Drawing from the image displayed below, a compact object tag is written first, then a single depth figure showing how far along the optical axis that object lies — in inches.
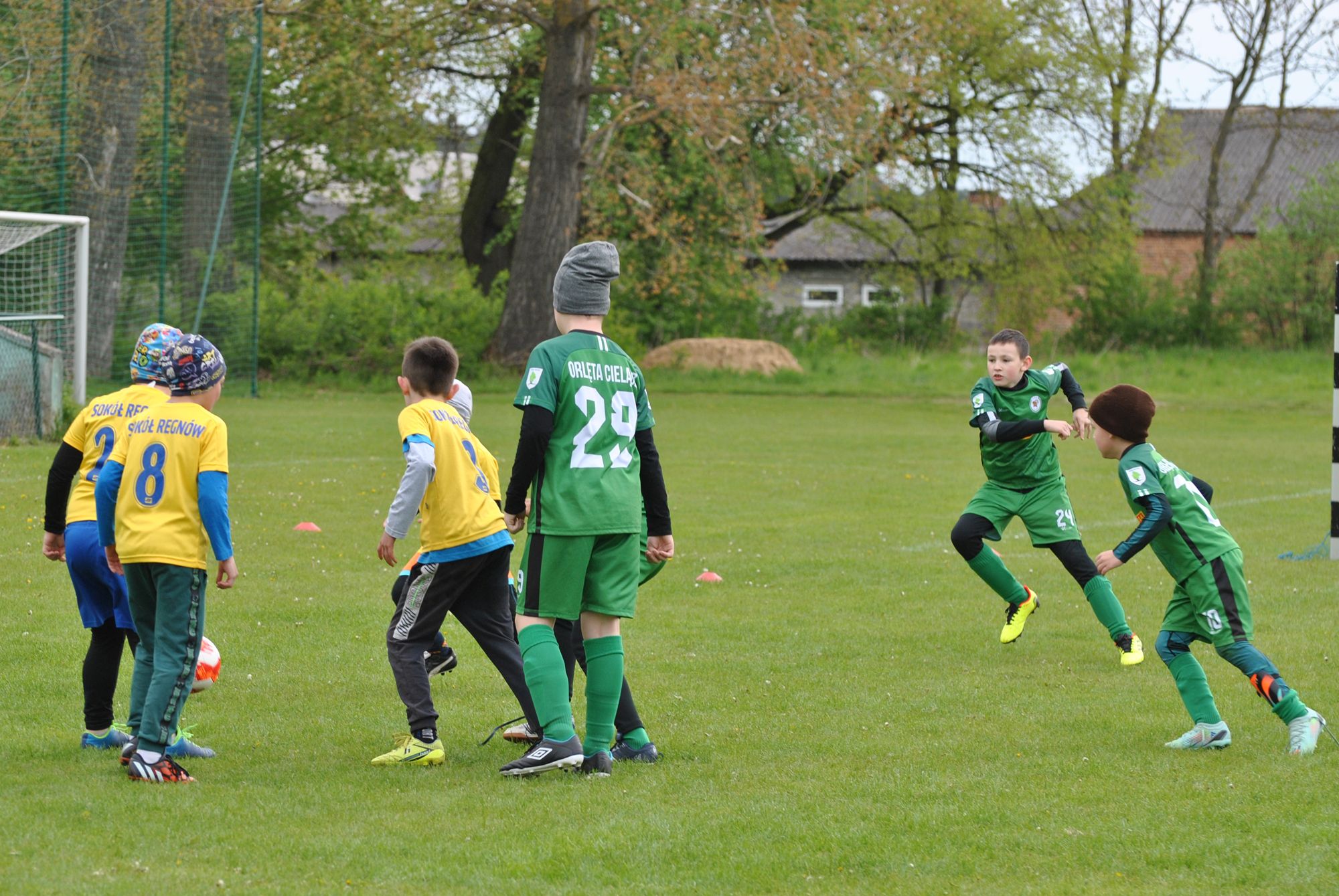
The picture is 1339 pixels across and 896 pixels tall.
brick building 3927.2
